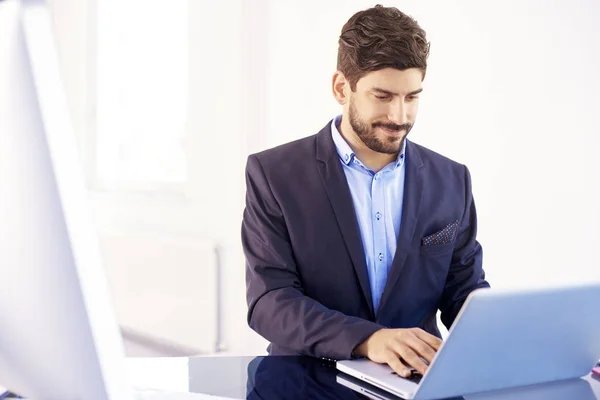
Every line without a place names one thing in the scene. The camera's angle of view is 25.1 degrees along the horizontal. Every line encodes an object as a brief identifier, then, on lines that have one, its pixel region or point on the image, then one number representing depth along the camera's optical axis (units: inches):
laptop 67.6
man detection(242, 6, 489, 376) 86.9
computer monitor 45.8
